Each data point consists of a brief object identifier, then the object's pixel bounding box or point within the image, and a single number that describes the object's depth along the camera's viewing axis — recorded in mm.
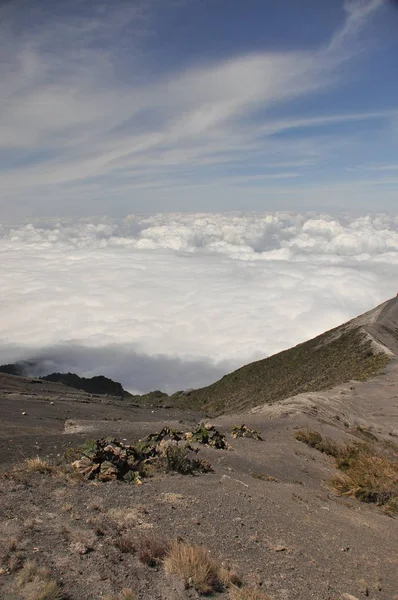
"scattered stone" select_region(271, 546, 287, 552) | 7441
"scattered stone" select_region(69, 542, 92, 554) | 6418
